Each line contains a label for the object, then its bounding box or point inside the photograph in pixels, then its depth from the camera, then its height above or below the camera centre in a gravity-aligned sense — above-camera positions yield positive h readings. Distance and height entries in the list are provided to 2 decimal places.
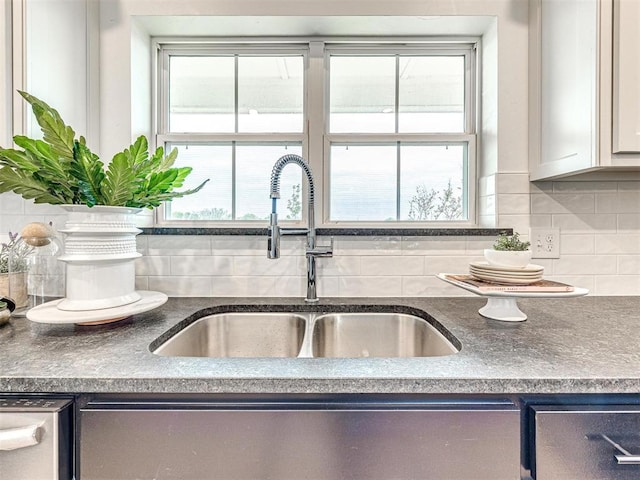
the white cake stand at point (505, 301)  0.94 -0.19
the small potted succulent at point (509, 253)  1.01 -0.05
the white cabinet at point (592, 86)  0.99 +0.45
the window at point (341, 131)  1.56 +0.47
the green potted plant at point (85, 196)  0.88 +0.11
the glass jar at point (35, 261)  1.10 -0.08
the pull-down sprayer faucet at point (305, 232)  1.18 +0.02
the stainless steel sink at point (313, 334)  1.18 -0.33
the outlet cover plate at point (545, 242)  1.36 -0.02
